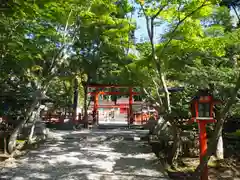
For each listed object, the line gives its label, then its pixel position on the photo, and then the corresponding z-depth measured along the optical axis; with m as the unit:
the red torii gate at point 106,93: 17.59
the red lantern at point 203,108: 5.70
